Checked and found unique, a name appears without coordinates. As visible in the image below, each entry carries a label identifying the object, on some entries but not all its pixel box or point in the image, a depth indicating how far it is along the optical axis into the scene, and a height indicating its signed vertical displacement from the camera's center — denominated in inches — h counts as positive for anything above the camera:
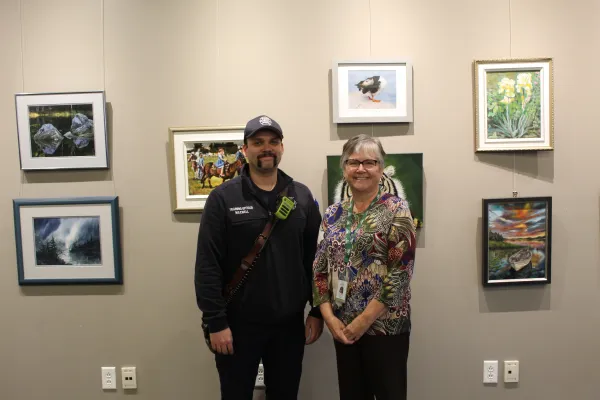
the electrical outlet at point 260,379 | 73.1 -39.1
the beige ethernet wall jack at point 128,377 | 73.8 -38.2
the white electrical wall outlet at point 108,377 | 73.9 -38.2
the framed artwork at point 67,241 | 72.2 -10.1
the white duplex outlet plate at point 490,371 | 72.5 -38.2
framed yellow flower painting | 69.6 +14.1
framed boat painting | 70.5 -11.9
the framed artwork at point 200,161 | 70.5 +5.1
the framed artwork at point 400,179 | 70.0 +0.8
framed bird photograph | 69.5 +17.7
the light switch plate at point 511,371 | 72.4 -38.2
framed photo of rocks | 70.9 +12.0
